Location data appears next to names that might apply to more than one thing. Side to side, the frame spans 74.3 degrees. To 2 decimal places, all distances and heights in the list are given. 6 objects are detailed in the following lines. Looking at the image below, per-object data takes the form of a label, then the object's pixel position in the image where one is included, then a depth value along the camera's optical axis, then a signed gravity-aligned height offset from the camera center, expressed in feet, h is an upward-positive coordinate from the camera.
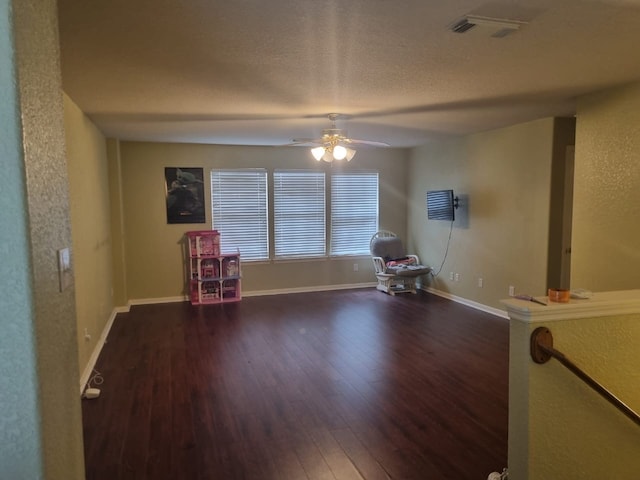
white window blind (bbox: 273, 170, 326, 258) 22.34 -0.23
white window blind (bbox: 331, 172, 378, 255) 23.32 -0.15
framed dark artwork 20.49 +0.80
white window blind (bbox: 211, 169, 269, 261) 21.33 -0.05
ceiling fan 13.91 +2.20
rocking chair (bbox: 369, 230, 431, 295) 21.67 -3.00
